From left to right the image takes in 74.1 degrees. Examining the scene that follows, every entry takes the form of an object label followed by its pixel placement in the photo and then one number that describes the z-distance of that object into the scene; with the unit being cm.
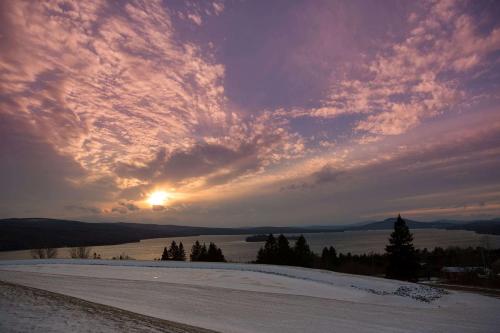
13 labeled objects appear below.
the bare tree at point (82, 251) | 8549
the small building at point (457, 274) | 3884
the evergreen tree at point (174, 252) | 7406
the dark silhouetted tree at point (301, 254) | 5447
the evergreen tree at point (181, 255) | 7349
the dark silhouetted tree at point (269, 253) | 5552
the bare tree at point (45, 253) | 8669
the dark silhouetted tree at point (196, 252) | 7298
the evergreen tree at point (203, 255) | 6324
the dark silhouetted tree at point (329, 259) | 6801
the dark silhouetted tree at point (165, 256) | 7359
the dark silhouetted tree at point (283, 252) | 5369
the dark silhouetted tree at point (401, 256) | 4247
